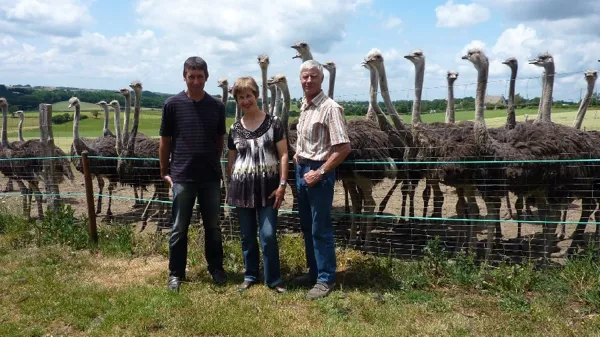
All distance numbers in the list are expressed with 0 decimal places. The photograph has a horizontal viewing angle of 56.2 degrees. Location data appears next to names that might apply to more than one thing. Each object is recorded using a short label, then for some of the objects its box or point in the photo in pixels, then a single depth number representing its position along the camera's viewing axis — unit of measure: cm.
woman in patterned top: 497
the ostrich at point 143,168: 888
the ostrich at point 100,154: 972
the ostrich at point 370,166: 678
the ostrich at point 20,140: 1102
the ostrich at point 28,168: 979
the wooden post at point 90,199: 689
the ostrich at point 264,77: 935
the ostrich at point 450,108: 958
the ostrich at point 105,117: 1295
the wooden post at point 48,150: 795
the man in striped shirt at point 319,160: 471
